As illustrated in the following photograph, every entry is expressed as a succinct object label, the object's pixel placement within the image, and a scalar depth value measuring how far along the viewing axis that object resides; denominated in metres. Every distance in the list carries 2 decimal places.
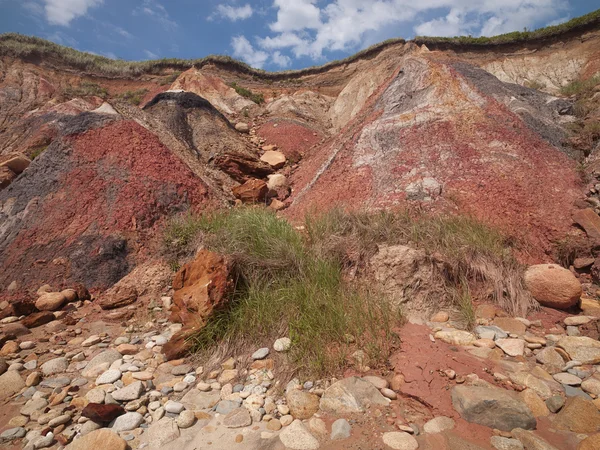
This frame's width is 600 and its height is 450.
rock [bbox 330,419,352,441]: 2.06
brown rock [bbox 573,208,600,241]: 4.45
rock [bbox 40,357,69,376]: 2.84
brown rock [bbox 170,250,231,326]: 3.29
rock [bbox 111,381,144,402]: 2.50
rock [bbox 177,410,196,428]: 2.26
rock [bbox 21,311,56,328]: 3.52
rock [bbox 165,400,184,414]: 2.40
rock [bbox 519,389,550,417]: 2.15
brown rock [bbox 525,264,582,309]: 3.47
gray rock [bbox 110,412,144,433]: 2.25
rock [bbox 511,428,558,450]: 1.87
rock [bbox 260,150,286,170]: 8.58
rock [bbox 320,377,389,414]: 2.28
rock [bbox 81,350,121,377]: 2.82
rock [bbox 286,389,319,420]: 2.31
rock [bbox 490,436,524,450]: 1.90
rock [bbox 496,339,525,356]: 2.77
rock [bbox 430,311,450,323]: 3.33
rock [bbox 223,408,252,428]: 2.26
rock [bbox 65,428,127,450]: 2.04
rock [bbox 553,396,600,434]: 2.00
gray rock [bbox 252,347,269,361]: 2.98
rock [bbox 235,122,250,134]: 11.53
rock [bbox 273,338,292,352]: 2.96
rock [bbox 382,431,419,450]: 1.95
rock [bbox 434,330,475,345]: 2.92
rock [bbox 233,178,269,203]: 6.58
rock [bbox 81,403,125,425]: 2.29
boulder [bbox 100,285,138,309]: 3.89
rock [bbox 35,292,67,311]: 3.82
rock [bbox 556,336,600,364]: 2.61
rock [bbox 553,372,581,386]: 2.37
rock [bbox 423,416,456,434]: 2.06
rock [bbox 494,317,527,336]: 3.15
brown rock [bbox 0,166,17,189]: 6.14
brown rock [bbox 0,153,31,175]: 6.38
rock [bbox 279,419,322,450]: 2.03
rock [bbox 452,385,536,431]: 2.05
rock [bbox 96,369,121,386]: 2.70
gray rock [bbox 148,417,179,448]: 2.13
